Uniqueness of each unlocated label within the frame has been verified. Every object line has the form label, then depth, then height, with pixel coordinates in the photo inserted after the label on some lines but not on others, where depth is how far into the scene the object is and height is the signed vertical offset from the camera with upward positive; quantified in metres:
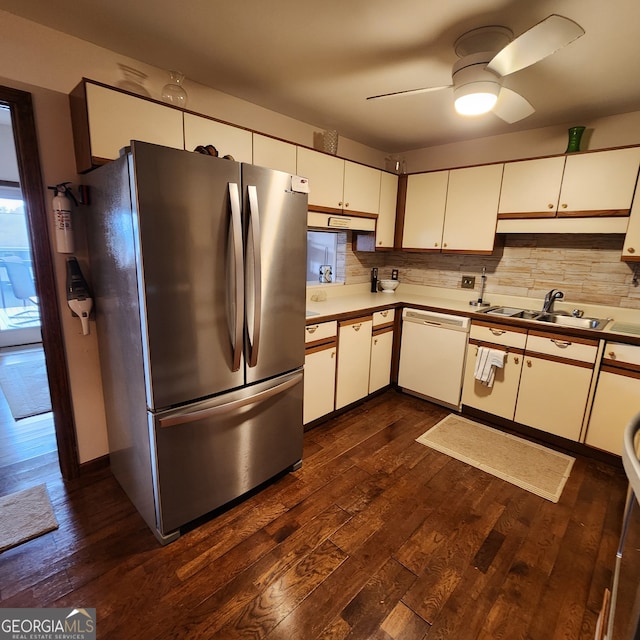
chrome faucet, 2.79 -0.31
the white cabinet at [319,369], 2.44 -0.85
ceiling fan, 1.26 +0.82
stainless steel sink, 2.58 -0.46
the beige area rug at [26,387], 2.92 -1.36
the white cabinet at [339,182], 2.59 +0.57
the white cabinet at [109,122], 1.60 +0.59
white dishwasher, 2.95 -0.87
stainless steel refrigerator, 1.41 -0.33
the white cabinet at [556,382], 2.38 -0.87
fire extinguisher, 1.81 +0.14
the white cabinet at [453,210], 2.95 +0.42
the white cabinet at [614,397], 2.21 -0.87
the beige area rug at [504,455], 2.20 -1.37
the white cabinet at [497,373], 2.66 -0.90
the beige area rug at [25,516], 1.68 -1.39
